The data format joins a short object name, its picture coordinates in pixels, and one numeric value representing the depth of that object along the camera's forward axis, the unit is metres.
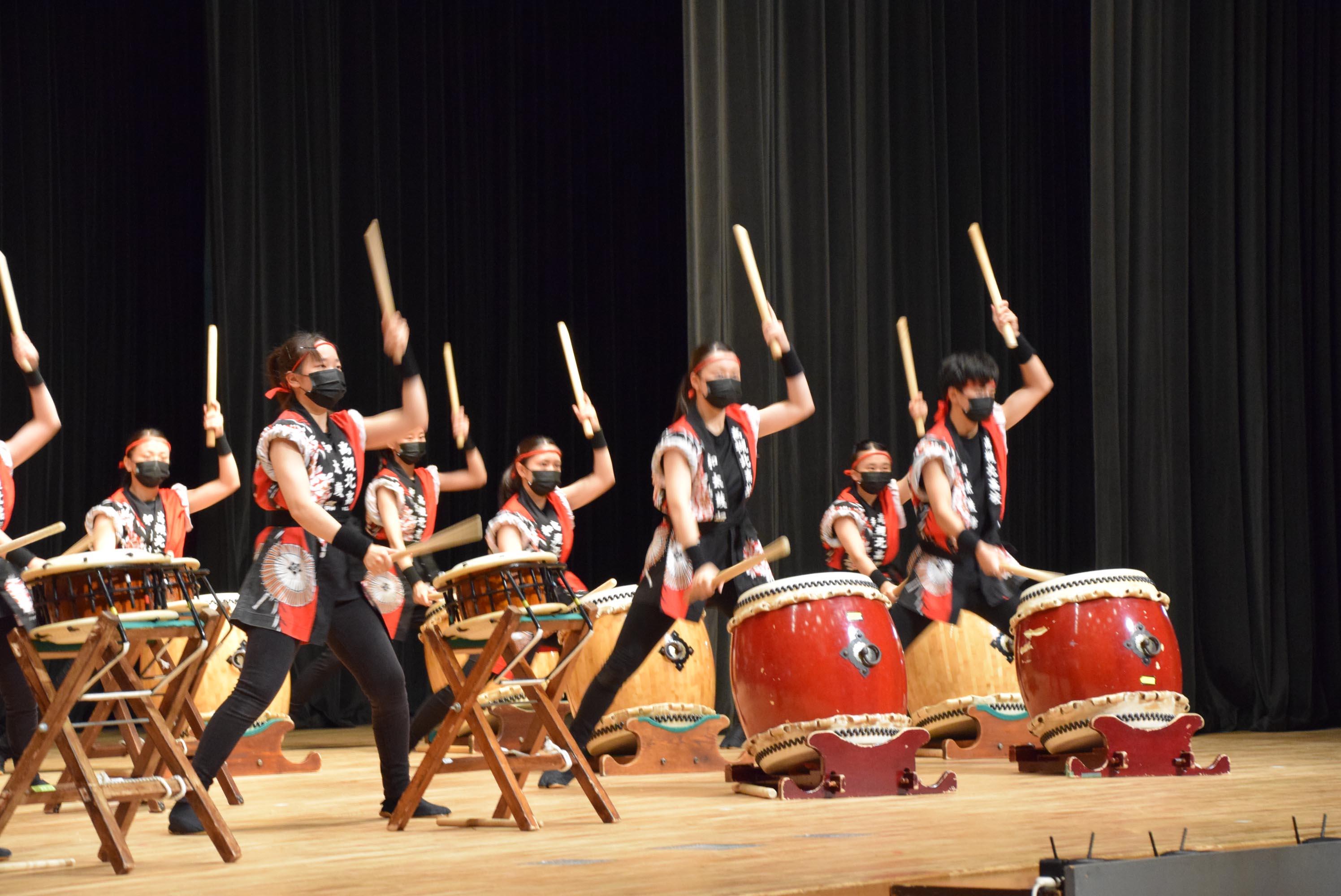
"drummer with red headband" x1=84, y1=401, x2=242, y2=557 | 11.23
